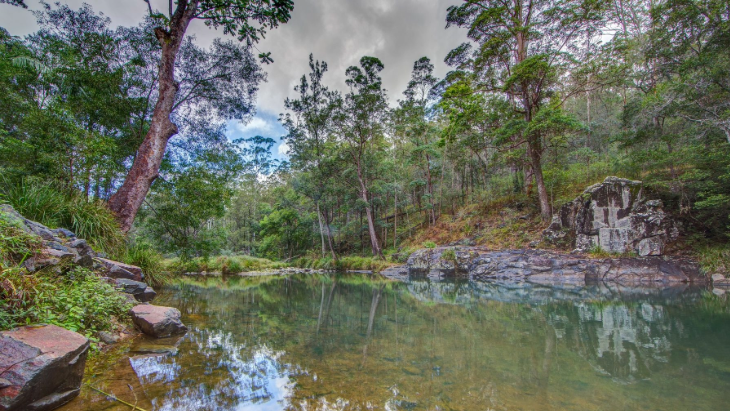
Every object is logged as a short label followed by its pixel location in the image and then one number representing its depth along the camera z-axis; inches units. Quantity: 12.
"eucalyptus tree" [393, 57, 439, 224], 733.3
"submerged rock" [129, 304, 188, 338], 134.8
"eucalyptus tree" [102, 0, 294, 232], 222.8
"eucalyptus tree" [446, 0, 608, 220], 457.7
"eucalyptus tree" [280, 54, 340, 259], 700.7
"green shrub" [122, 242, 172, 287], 273.3
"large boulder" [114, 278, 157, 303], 168.8
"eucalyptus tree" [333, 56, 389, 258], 653.9
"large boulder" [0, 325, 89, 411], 61.0
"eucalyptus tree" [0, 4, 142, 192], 203.1
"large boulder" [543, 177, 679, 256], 398.3
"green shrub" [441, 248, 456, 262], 523.3
